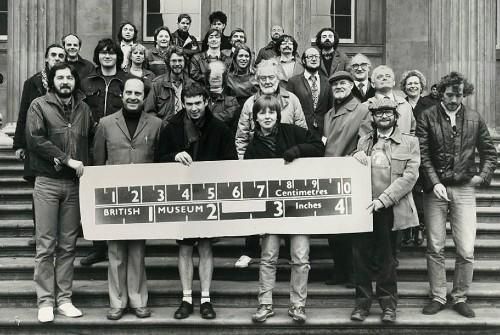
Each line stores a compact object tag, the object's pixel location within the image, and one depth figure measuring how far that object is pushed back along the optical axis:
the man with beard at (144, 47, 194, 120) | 7.86
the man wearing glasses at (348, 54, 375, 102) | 7.70
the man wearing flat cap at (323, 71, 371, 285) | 6.79
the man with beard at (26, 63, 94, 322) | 6.47
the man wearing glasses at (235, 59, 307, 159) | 6.77
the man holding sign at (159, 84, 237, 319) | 6.49
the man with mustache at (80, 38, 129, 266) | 7.67
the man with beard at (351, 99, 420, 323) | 6.33
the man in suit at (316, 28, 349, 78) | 8.57
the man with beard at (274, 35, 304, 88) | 8.42
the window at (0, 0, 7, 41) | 14.86
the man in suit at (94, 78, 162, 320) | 6.55
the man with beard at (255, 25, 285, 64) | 9.49
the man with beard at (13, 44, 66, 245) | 7.45
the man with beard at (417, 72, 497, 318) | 6.68
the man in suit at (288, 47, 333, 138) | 7.77
